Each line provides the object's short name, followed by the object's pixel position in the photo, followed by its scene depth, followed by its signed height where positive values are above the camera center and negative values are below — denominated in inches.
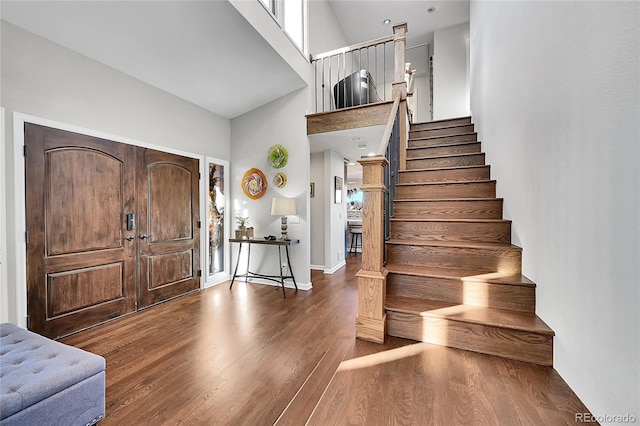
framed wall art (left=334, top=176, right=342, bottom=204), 214.1 +16.4
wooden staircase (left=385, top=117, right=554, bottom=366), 66.1 -18.9
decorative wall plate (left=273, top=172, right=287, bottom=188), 162.9 +18.4
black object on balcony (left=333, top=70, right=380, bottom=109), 169.5 +75.9
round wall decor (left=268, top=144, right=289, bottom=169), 162.4 +32.5
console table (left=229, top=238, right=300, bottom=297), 153.0 -25.2
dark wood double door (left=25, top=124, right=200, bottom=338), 95.0 -6.9
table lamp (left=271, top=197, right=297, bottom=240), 151.5 +2.5
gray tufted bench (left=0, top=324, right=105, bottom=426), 46.4 -31.3
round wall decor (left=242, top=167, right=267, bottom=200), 168.2 +17.0
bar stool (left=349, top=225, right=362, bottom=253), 284.7 -29.5
